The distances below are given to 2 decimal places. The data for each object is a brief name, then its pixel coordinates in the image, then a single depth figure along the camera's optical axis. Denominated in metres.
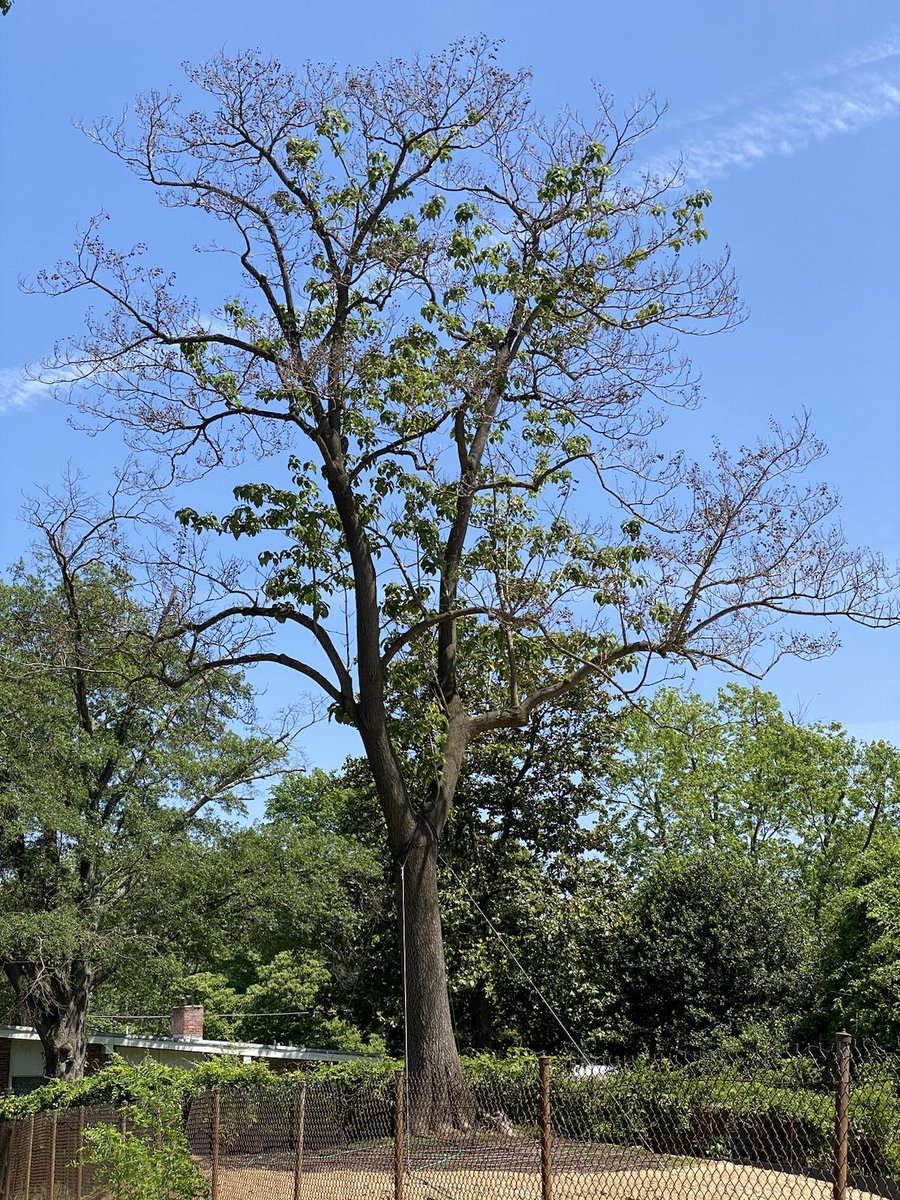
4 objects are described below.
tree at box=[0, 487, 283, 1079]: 23.11
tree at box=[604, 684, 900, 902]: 39.25
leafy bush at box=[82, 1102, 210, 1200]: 10.40
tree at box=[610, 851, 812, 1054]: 23.53
